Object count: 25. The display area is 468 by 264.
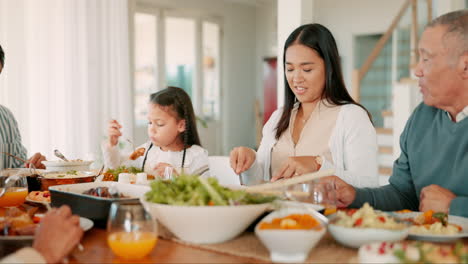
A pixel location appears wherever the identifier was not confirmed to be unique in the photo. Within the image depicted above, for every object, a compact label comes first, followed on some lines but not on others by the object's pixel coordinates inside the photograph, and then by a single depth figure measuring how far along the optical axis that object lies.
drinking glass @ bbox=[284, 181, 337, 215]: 1.39
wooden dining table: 1.14
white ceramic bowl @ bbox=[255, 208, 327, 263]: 1.07
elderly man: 1.83
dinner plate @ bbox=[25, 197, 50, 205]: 1.71
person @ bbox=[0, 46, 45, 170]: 3.08
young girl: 2.84
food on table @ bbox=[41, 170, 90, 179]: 2.00
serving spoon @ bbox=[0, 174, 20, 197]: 1.70
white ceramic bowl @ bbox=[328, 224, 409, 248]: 1.17
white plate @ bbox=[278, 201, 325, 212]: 1.27
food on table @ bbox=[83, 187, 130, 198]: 1.52
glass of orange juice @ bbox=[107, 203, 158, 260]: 1.12
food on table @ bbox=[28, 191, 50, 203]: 1.79
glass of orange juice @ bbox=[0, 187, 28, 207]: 1.76
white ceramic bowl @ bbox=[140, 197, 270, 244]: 1.17
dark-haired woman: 2.18
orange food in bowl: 1.13
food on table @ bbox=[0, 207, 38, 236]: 1.29
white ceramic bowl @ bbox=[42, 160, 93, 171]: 2.37
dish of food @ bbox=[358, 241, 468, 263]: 0.96
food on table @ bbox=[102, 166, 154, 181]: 2.10
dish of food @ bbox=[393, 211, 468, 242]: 1.27
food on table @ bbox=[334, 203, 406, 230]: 1.21
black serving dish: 1.43
